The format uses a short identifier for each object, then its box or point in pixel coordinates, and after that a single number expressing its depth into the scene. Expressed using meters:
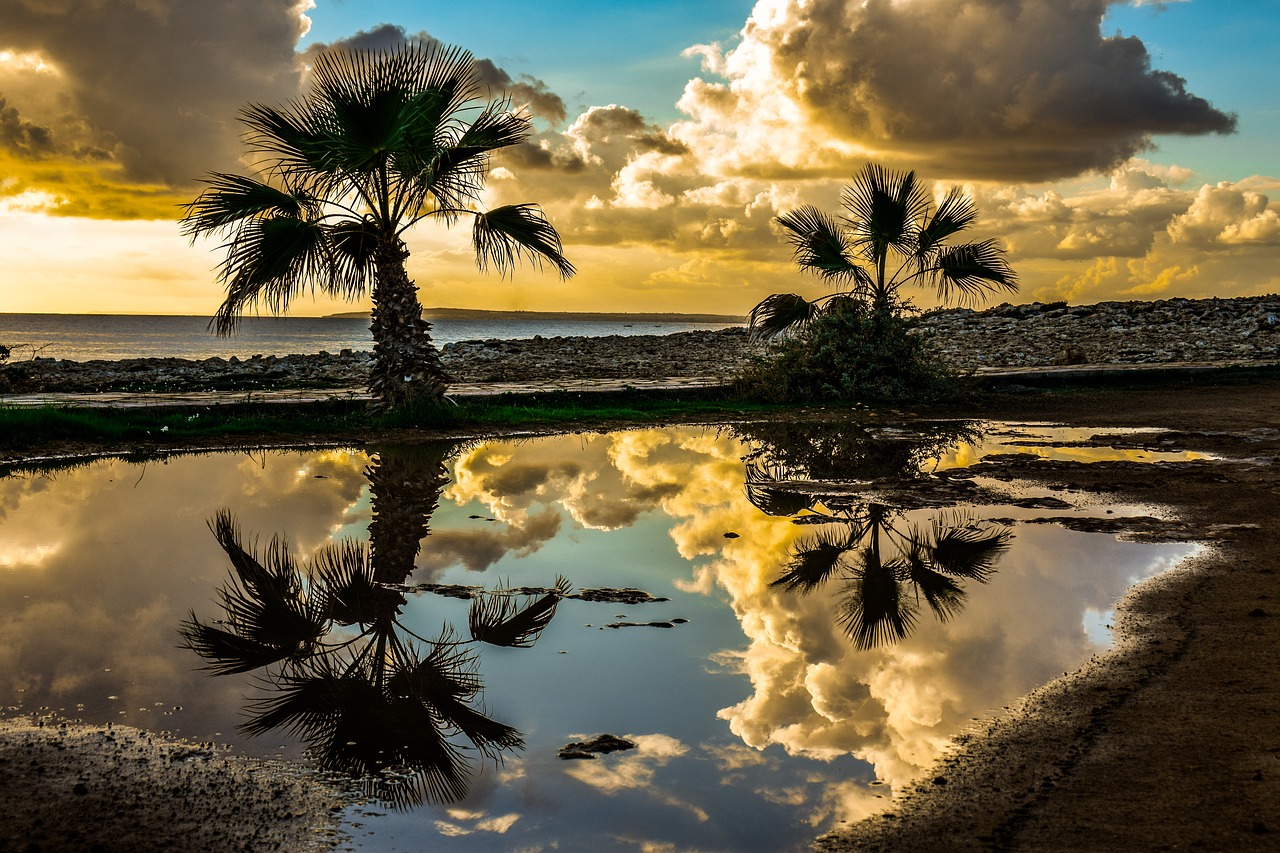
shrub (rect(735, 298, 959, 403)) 15.25
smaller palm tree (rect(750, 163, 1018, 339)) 15.01
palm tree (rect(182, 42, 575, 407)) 10.53
